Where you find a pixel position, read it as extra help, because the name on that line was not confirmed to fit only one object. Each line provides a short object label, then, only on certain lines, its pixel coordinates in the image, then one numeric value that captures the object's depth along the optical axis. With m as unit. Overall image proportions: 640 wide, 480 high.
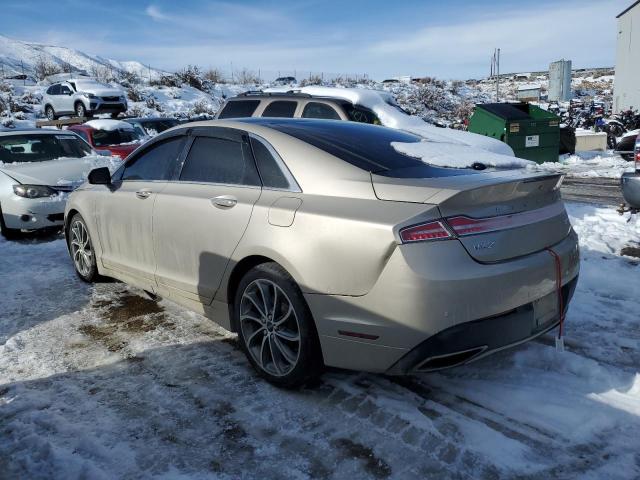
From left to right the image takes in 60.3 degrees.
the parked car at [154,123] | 15.63
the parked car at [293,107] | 9.02
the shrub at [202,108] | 27.46
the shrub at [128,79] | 32.27
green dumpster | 12.56
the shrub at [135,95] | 28.81
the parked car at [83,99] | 22.28
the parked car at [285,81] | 36.94
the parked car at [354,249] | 2.66
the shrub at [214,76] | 37.19
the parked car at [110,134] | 12.17
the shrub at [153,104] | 27.65
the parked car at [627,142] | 11.14
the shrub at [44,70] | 33.53
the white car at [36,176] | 7.54
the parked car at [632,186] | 6.30
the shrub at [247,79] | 39.16
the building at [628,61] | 24.52
